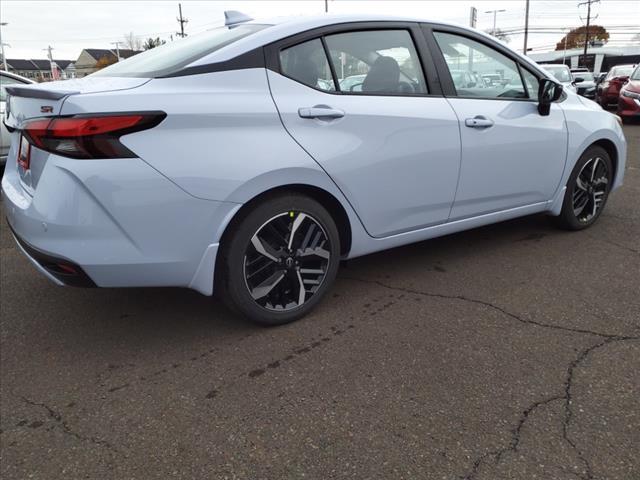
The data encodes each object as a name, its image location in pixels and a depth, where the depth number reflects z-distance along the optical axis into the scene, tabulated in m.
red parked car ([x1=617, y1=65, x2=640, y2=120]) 12.01
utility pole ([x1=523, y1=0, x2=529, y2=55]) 49.94
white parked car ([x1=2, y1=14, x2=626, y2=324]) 2.24
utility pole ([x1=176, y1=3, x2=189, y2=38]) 67.25
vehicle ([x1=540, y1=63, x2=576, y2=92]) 14.82
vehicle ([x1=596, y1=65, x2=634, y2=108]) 14.91
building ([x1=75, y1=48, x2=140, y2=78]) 103.69
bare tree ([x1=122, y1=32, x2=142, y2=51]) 91.25
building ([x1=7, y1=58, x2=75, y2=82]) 98.57
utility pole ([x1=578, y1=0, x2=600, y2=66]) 61.78
